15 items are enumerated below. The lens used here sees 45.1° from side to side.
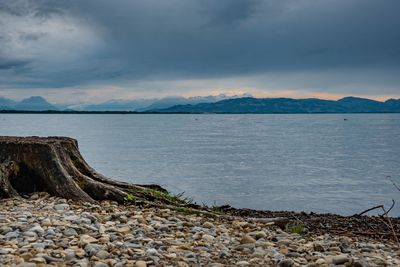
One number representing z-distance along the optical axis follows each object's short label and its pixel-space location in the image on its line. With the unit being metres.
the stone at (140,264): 6.76
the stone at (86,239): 7.54
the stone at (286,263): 7.43
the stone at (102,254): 7.05
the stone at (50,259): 6.61
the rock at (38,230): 7.91
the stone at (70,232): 8.05
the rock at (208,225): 9.91
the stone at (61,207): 10.26
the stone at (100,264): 6.61
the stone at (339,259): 7.68
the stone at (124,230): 8.47
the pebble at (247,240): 8.81
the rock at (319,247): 8.72
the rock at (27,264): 6.19
